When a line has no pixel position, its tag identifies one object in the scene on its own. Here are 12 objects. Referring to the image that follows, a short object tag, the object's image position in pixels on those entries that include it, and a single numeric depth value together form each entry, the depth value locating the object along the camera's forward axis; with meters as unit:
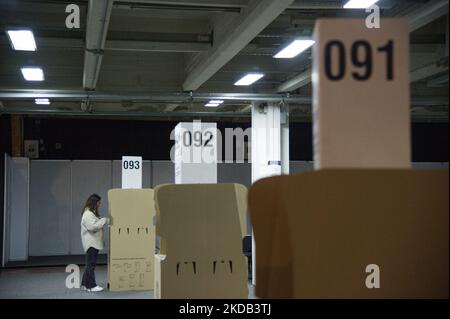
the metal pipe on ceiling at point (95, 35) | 4.25
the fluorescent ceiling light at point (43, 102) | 9.46
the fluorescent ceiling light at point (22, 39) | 5.30
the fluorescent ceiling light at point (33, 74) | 7.49
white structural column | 8.34
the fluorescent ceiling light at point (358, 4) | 4.25
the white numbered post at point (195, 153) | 4.55
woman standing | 7.62
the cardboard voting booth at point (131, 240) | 7.39
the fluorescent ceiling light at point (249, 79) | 7.83
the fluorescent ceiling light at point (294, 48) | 5.67
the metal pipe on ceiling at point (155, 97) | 7.54
